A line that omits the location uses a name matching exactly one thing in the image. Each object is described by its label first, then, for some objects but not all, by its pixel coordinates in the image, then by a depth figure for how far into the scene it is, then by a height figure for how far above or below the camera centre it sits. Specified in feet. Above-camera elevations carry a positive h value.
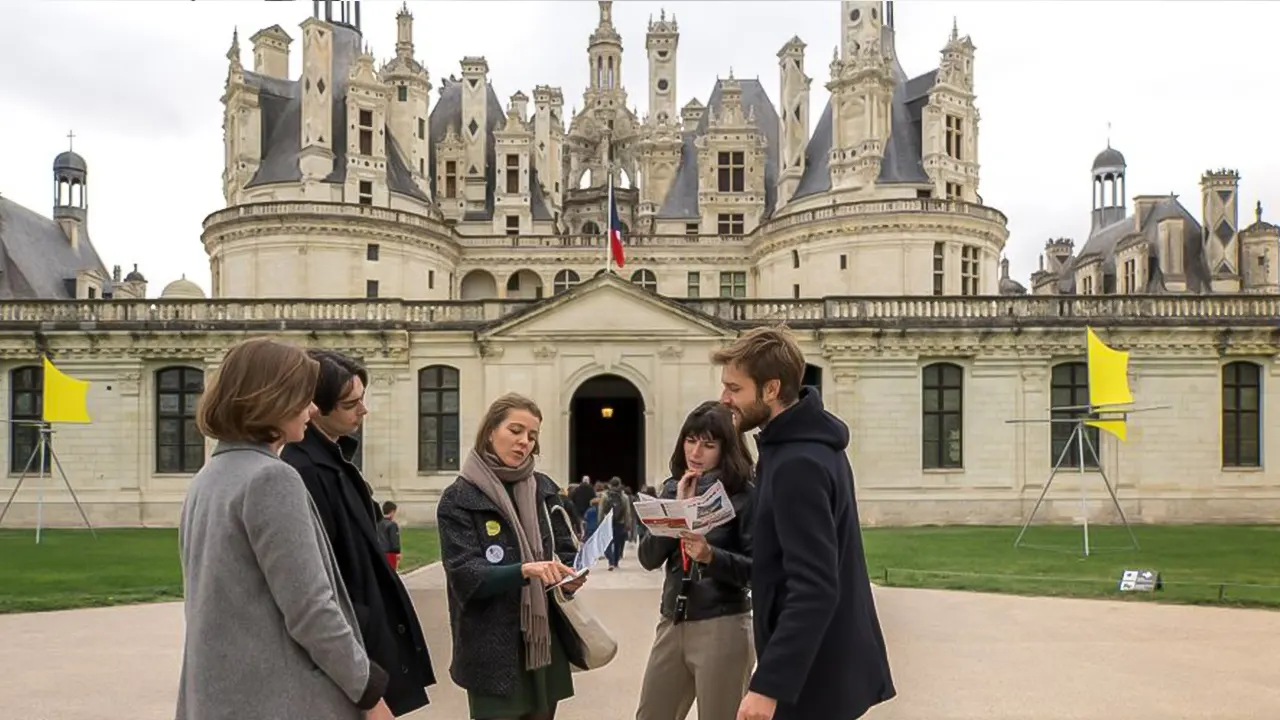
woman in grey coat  10.87 -2.38
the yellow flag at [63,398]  79.30 -2.68
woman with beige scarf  15.14 -3.15
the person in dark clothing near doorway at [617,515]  62.59 -10.29
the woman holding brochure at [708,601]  16.81 -3.95
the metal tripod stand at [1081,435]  66.35 -4.83
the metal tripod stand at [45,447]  81.44 -7.19
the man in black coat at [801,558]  11.89 -2.35
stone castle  92.48 +6.62
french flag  107.10 +12.90
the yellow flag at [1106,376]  68.23 -0.88
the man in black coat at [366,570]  13.19 -2.66
